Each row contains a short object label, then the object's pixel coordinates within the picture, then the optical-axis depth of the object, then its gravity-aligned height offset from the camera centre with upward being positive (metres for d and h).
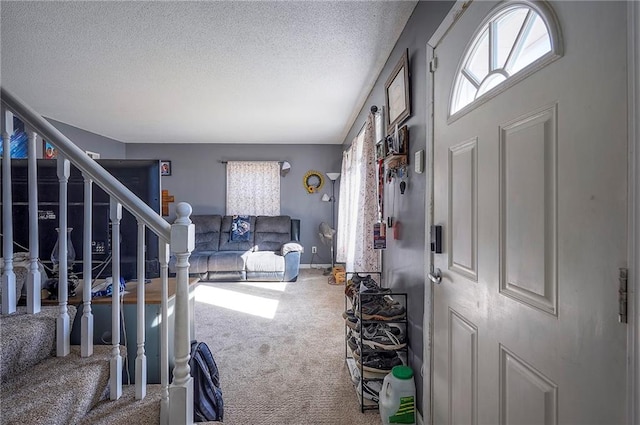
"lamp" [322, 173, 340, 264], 5.97 +0.18
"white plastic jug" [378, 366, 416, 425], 1.62 -1.05
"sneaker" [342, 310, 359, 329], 1.92 -0.73
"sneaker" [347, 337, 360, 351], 1.96 -0.90
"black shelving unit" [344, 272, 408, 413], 1.81 -0.85
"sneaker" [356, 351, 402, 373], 1.83 -0.96
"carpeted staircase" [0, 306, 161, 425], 1.03 -0.65
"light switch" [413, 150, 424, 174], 1.62 +0.28
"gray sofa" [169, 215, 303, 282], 4.77 -0.66
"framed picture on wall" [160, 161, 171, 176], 5.88 +0.89
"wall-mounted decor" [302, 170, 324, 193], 5.98 +0.63
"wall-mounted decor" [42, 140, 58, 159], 4.00 +0.88
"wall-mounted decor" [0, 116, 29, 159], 3.50 +0.86
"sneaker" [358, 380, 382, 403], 1.84 -1.13
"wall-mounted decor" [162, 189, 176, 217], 5.84 +0.25
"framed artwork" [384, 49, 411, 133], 1.86 +0.83
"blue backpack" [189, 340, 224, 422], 1.60 -1.01
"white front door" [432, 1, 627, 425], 0.62 -0.07
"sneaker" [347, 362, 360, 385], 1.98 -1.14
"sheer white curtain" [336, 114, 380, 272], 2.73 +0.06
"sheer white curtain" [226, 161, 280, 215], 5.88 +0.51
